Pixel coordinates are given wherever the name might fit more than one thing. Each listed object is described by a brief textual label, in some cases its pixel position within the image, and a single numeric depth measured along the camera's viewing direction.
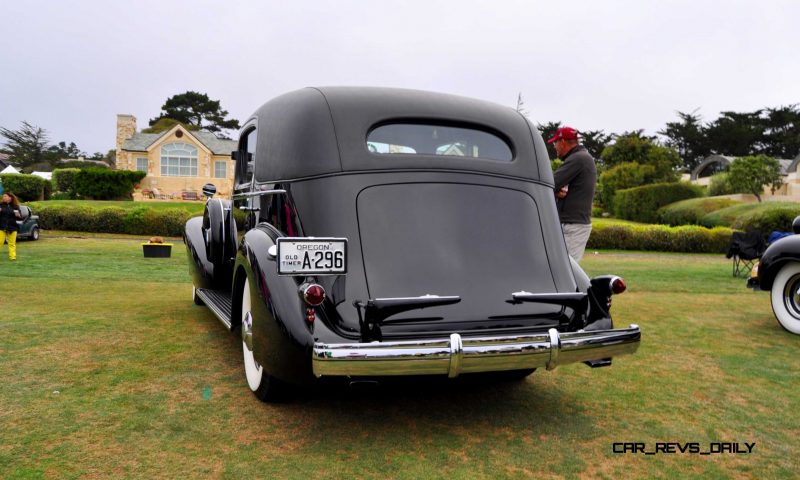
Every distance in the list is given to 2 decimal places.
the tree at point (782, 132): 63.16
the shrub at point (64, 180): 37.75
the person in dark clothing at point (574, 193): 5.80
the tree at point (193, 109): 71.44
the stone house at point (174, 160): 43.28
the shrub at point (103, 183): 36.69
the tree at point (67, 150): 102.18
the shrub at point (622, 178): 38.34
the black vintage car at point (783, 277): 6.22
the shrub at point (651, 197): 33.53
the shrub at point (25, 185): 33.72
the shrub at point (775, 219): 21.10
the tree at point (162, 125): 63.92
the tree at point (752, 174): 36.56
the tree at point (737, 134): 65.50
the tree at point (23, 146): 72.69
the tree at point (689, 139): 68.31
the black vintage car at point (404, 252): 3.12
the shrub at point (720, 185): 38.60
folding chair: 11.12
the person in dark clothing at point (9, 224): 12.36
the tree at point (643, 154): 39.41
